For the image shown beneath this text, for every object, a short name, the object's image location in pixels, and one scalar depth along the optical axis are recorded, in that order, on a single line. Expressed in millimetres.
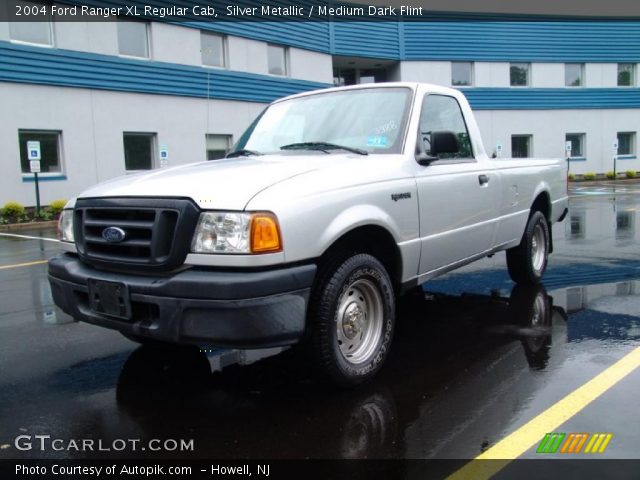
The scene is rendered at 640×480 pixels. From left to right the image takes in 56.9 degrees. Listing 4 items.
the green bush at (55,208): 16797
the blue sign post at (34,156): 15703
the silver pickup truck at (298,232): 3057
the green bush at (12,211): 15883
